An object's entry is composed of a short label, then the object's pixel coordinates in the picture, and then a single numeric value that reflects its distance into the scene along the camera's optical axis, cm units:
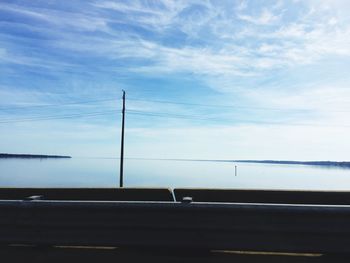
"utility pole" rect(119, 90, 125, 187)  3145
